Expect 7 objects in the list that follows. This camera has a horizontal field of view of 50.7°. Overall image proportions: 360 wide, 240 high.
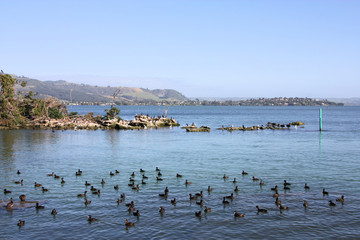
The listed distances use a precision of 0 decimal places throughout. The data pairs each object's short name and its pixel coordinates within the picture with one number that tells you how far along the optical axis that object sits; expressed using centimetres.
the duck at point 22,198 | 2809
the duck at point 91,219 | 2384
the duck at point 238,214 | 2466
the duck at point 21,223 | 2316
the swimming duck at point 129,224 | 2319
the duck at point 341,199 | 2754
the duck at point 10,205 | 2627
